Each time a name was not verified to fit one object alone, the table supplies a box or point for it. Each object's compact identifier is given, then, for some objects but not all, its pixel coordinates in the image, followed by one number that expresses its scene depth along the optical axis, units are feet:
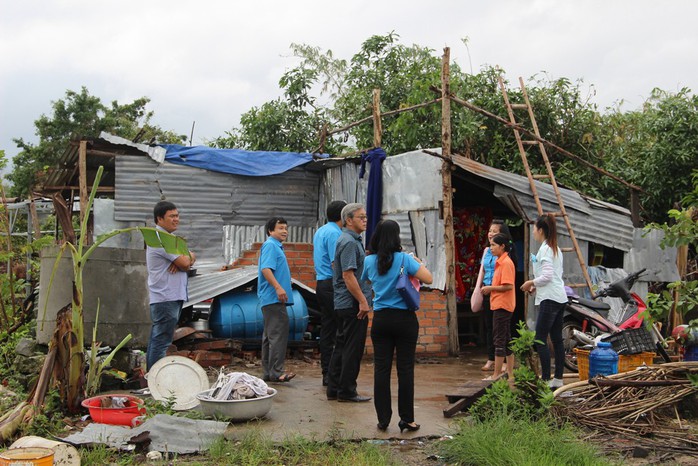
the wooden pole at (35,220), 41.55
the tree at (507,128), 44.50
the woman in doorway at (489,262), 25.75
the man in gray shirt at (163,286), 22.90
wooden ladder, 33.40
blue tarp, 39.96
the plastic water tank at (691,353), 24.34
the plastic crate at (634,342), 24.27
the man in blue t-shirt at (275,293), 24.94
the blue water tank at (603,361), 23.57
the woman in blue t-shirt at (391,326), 18.38
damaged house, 34.32
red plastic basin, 19.07
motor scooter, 28.27
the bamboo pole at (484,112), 33.96
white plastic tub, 19.03
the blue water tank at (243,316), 31.14
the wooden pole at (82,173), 36.73
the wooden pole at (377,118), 36.27
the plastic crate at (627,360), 24.58
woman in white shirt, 23.70
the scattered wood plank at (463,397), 20.27
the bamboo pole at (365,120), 35.65
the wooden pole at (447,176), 33.73
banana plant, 20.67
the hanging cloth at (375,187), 36.11
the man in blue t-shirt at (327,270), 24.13
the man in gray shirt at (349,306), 21.01
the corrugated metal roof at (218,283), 31.37
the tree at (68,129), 76.64
